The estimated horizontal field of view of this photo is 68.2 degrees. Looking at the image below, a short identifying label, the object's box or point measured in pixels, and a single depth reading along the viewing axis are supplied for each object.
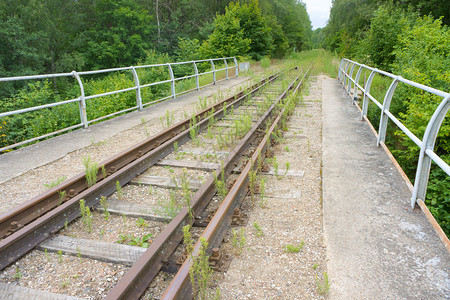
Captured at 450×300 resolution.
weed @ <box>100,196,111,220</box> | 3.82
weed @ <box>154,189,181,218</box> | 3.76
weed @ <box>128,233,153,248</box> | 3.29
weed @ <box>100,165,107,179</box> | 4.75
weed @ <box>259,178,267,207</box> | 4.10
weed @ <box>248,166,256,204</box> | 4.29
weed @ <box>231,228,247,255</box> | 3.20
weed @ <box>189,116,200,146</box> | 6.66
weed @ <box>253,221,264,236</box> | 3.50
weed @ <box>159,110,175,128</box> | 7.83
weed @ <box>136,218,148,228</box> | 3.65
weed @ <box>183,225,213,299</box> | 2.54
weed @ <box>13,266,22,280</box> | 2.87
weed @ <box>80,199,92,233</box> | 3.61
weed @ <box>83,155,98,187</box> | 4.54
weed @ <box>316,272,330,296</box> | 2.58
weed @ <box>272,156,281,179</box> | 4.96
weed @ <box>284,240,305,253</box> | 3.16
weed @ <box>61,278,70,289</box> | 2.75
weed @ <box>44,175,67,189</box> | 4.57
